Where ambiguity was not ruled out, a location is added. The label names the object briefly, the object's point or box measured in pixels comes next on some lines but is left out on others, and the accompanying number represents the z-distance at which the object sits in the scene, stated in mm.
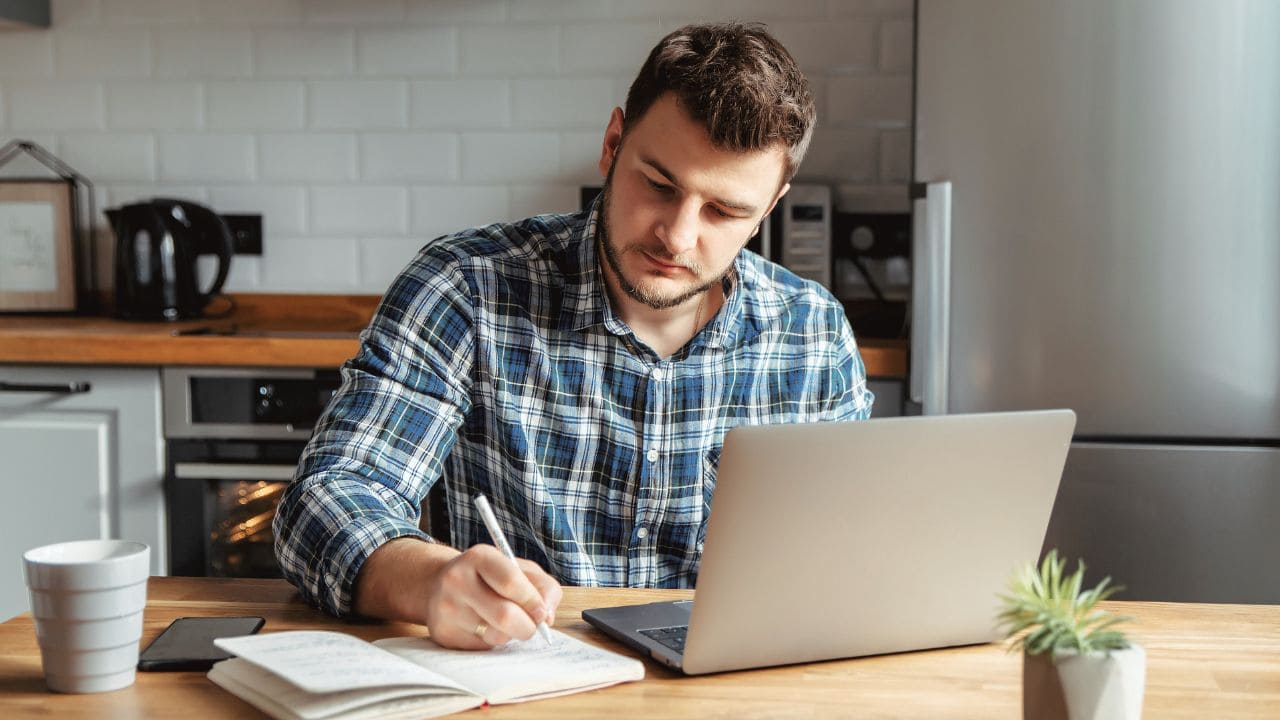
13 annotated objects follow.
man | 1343
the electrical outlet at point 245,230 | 2959
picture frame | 2932
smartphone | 956
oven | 2406
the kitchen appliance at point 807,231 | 2635
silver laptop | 904
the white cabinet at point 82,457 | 2432
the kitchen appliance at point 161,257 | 2725
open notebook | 851
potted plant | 754
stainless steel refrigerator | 2113
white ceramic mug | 881
